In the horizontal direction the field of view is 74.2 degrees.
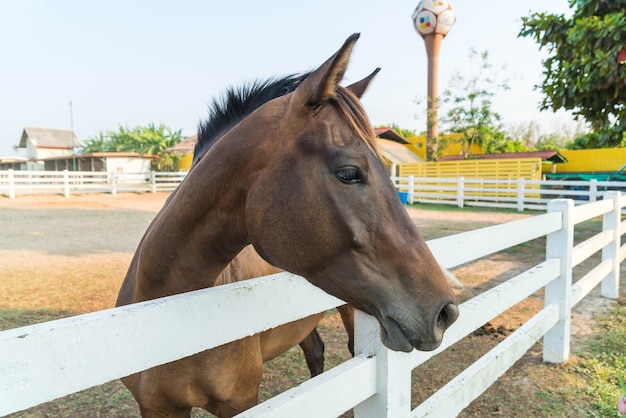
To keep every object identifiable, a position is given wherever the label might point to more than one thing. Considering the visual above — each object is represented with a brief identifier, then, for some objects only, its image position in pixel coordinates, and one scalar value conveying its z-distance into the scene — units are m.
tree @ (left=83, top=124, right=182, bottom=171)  38.38
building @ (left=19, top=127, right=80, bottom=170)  45.59
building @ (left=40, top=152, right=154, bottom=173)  35.25
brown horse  1.12
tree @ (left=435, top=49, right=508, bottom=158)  23.73
